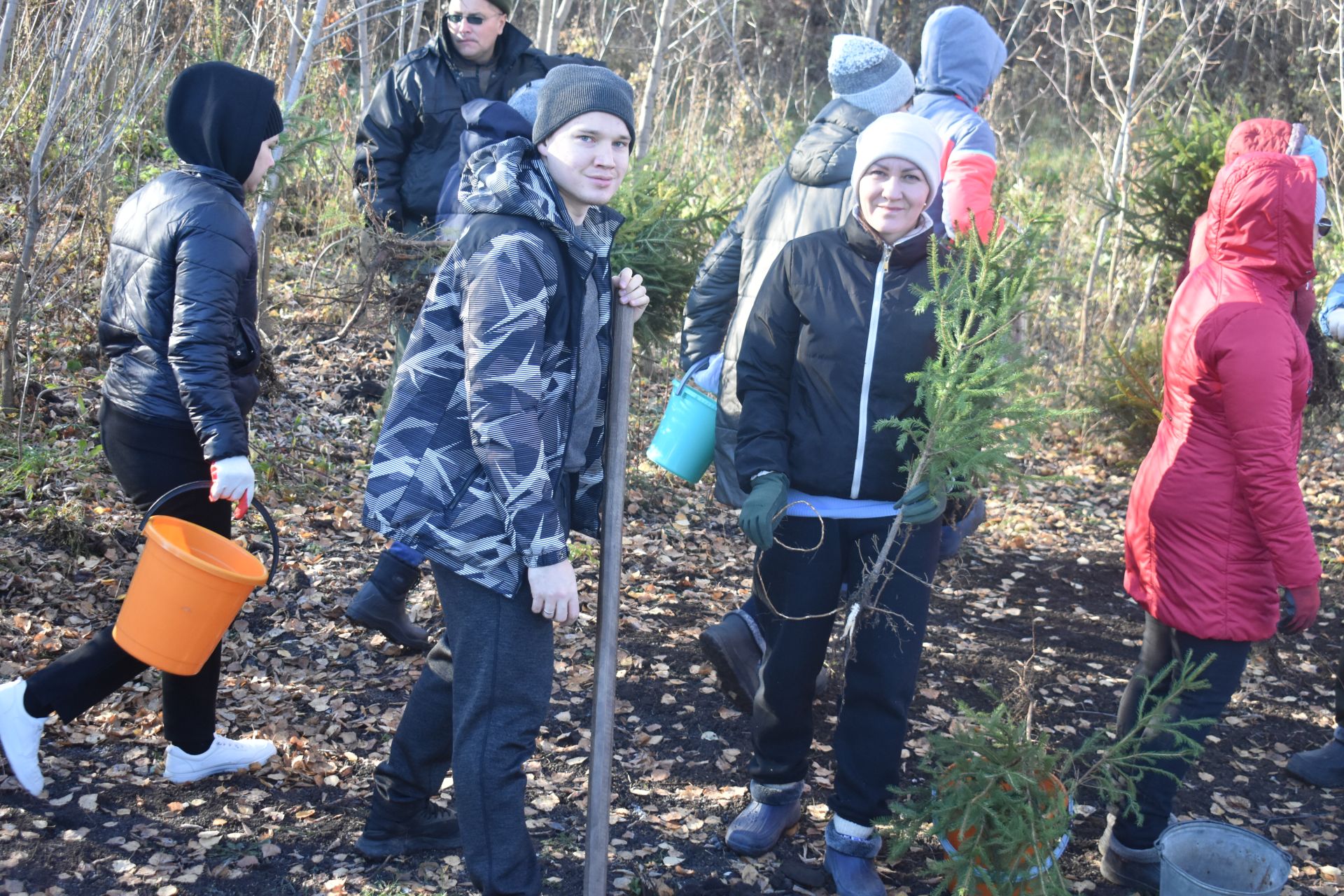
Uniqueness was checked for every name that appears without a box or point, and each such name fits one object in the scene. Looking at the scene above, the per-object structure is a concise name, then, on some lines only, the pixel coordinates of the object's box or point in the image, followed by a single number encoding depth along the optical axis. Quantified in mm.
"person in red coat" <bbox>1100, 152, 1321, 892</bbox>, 2826
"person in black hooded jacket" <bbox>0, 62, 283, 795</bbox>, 2781
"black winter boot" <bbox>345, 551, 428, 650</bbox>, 3893
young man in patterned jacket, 2289
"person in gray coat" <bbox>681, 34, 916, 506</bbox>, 3439
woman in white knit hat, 2824
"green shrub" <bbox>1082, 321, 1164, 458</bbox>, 6636
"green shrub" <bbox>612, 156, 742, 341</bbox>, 4648
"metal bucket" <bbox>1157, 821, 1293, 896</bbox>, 2799
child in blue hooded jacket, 4172
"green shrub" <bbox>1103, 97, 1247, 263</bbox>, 5359
